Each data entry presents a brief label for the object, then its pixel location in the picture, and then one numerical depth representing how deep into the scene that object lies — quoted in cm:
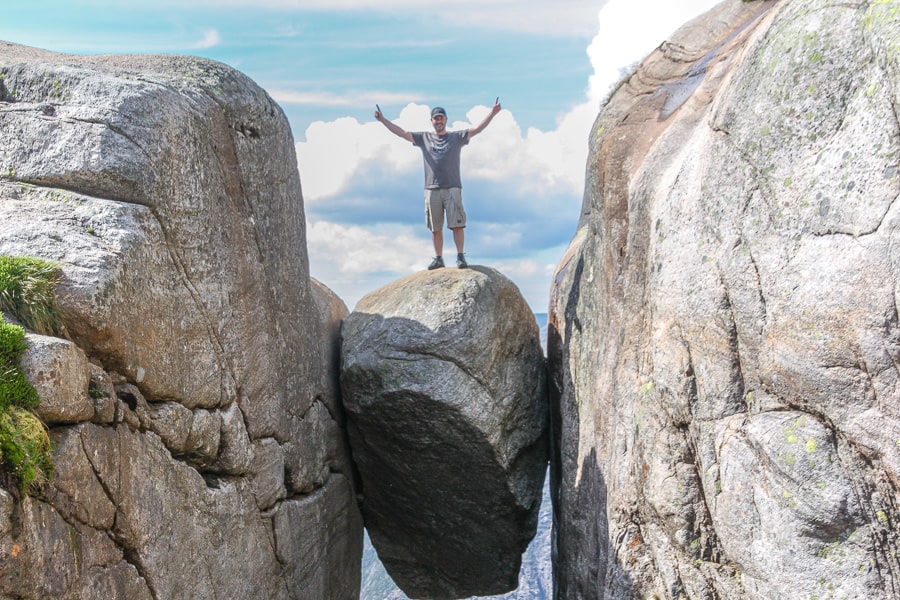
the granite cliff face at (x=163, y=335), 882
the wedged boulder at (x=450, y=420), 1560
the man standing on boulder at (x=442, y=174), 1812
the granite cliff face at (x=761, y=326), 860
